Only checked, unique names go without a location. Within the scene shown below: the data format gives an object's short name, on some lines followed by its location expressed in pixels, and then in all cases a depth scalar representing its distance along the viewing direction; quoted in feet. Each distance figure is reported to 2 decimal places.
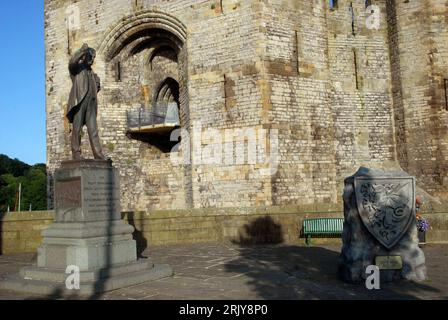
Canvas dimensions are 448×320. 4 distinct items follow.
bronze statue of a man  23.11
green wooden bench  35.53
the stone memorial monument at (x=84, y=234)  19.93
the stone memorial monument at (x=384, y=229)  20.75
